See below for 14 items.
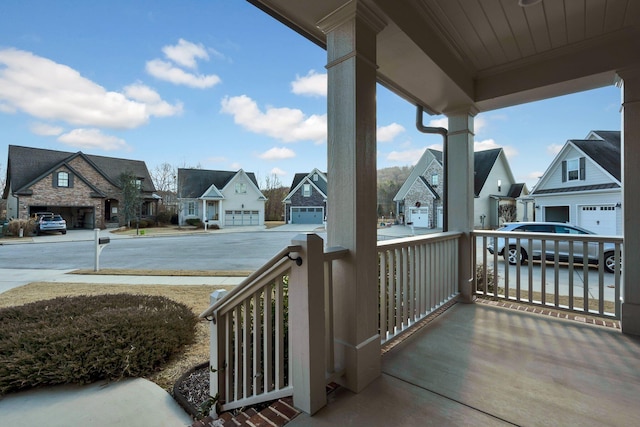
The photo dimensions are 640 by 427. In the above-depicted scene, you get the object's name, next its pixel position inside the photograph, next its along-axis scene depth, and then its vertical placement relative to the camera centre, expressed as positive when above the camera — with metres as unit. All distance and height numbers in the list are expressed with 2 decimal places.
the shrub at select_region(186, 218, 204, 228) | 20.63 -0.62
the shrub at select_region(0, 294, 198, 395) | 2.34 -1.19
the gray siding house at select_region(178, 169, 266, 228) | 21.17 +1.11
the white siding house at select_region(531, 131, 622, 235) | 6.42 +0.75
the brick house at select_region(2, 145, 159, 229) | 16.53 +1.74
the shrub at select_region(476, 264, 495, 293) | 3.89 -0.97
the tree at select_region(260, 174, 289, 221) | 16.66 +1.01
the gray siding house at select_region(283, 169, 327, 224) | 16.61 +0.87
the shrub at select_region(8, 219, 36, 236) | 13.66 -0.59
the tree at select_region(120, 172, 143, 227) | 18.61 +1.22
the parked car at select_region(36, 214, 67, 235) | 14.90 -0.53
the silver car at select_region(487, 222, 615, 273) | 5.59 -0.67
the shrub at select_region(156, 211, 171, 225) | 21.66 -0.32
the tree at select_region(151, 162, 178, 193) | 21.36 +2.88
